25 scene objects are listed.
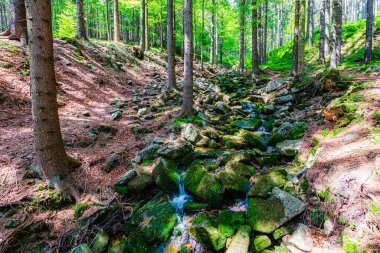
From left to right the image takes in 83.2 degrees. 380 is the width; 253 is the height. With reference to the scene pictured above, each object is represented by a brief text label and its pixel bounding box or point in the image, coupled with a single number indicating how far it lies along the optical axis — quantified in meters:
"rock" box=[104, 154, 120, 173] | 5.36
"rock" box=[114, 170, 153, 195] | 4.82
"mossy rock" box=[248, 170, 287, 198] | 4.35
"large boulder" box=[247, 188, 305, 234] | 3.64
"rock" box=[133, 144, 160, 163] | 5.84
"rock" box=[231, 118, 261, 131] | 8.23
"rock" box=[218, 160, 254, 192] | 4.69
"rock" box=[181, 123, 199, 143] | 6.69
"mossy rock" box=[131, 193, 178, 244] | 4.00
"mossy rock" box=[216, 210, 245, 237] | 3.79
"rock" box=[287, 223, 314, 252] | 3.14
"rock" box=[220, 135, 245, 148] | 6.71
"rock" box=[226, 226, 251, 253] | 3.42
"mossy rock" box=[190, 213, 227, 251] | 3.61
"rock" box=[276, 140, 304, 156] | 5.62
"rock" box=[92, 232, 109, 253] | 3.65
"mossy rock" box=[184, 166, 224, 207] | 4.55
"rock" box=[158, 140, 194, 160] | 5.75
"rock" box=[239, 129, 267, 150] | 6.65
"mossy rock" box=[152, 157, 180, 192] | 5.02
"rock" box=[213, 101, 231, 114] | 9.72
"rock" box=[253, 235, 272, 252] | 3.41
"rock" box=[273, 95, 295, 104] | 9.88
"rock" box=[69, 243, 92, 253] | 3.39
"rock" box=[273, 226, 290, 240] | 3.48
